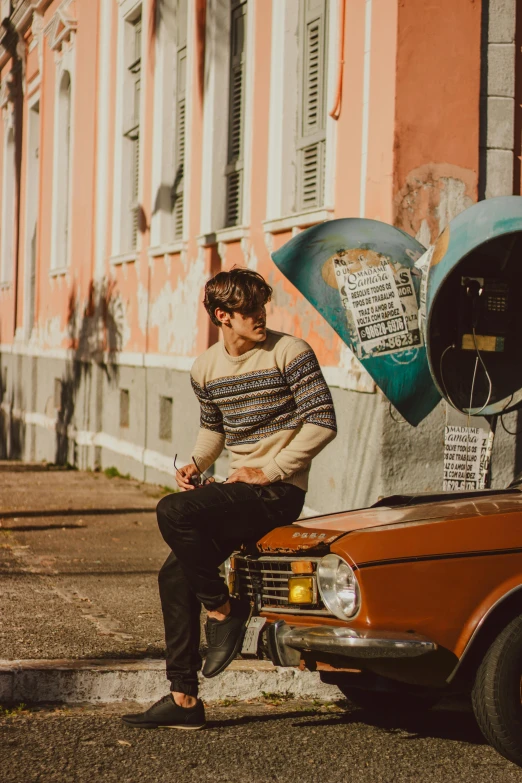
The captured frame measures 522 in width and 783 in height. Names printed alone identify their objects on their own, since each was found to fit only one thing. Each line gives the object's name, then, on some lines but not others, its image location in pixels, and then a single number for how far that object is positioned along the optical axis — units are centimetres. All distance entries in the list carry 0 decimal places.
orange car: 476
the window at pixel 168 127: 1540
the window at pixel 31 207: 2423
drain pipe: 1008
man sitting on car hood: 527
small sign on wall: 738
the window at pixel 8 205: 2703
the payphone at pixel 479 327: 746
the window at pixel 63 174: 2145
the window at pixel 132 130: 1714
